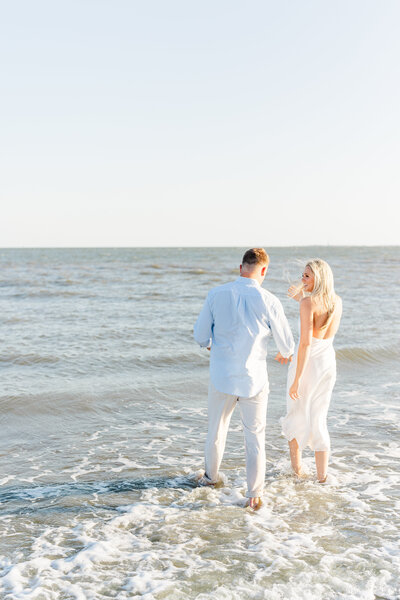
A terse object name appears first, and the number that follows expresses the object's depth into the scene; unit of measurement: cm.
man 447
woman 490
